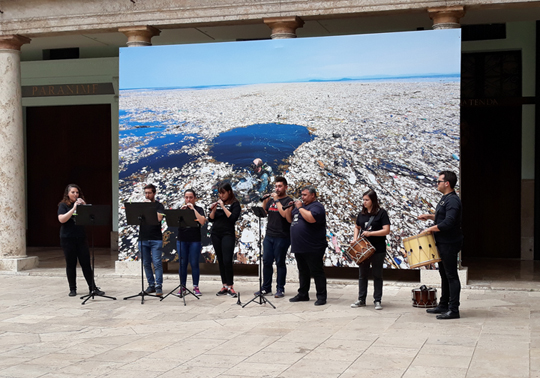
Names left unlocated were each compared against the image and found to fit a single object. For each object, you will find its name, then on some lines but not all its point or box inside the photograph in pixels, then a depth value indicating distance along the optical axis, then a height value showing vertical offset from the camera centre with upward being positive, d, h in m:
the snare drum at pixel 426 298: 8.70 -1.45
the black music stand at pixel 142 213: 9.34 -0.40
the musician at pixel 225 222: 9.71 -0.55
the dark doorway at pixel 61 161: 16.97 +0.59
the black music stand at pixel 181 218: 9.20 -0.46
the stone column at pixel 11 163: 12.52 +0.38
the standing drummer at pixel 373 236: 8.74 -0.66
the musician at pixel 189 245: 9.78 -0.88
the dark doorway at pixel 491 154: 14.43 +0.71
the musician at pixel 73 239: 9.83 -0.82
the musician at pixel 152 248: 9.79 -0.93
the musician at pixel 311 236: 9.03 -0.70
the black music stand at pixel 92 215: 9.49 -0.44
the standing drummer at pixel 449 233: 7.95 -0.56
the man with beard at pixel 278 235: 9.59 -0.71
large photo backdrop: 10.77 +1.04
